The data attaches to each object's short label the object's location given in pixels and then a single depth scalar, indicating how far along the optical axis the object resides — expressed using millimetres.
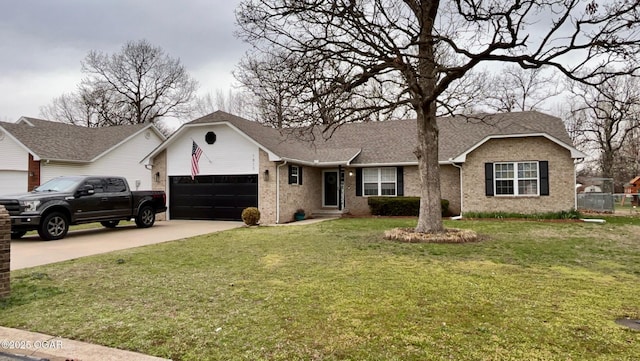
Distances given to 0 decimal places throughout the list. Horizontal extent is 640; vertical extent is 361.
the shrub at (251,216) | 15508
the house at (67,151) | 19219
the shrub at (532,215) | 16141
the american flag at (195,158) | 17562
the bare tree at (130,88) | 37188
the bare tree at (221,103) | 38809
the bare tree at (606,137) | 33156
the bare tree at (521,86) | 23519
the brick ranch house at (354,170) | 16594
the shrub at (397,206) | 17828
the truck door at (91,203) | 12292
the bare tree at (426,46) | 9016
